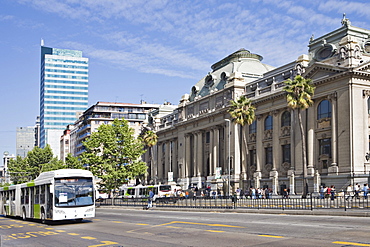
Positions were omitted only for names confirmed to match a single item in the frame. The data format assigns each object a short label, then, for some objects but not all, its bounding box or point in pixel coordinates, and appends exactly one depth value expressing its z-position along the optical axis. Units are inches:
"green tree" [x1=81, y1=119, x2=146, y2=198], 2479.1
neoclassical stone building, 2018.9
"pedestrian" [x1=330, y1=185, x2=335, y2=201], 1297.2
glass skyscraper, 7746.1
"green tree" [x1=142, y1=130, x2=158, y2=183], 3550.7
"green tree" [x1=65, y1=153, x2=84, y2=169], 2755.9
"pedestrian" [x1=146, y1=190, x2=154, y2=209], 1792.7
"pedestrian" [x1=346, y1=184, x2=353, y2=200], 1920.5
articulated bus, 1033.5
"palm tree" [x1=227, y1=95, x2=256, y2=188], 2390.5
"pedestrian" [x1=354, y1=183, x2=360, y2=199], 1768.0
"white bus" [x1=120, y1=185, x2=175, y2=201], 2723.9
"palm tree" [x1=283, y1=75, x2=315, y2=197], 2001.7
